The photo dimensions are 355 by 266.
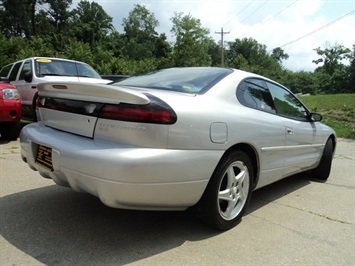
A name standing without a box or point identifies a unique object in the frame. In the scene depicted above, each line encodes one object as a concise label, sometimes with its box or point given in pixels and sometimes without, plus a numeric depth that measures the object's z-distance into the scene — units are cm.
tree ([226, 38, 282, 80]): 7888
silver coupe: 231
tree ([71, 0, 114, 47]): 4944
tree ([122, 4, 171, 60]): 5649
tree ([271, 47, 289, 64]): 10781
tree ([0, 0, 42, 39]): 4778
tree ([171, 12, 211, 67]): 4700
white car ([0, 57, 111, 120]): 699
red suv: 581
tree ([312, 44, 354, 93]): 4772
